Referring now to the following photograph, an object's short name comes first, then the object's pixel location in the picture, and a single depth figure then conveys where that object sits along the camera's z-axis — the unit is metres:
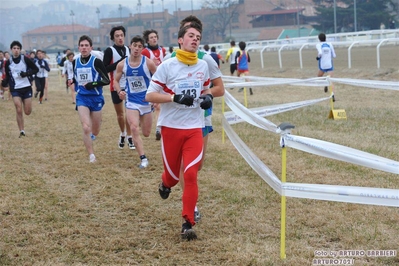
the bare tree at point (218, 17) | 98.56
